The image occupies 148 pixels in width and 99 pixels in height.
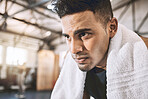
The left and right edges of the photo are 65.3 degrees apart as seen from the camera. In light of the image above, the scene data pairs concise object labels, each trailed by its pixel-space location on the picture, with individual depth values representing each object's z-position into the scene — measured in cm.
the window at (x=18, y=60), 271
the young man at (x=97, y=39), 49
